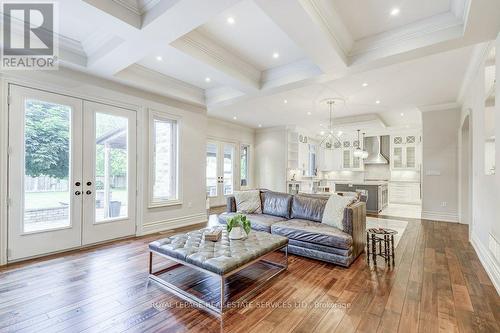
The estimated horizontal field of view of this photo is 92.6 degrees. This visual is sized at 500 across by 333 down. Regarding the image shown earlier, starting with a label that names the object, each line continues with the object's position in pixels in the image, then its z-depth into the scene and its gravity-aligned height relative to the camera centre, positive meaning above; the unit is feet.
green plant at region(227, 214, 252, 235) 9.46 -2.21
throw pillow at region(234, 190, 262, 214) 15.26 -2.18
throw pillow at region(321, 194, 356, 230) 11.52 -2.07
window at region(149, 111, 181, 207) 16.30 +0.59
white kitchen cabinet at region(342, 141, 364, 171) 31.90 +1.28
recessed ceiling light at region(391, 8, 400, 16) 9.17 +6.11
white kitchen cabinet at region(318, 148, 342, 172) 33.47 +1.29
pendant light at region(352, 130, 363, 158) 25.13 +1.61
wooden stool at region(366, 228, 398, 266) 10.40 -3.45
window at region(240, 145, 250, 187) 30.53 +0.50
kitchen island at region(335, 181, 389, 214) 23.03 -2.21
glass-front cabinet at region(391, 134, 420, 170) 29.30 +2.07
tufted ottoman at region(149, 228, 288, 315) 7.22 -2.88
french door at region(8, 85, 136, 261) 10.93 -0.27
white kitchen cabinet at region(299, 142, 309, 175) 32.09 +1.51
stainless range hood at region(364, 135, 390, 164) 31.06 +2.56
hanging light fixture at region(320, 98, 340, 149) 19.07 +3.99
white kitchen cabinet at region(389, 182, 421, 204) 29.32 -3.02
